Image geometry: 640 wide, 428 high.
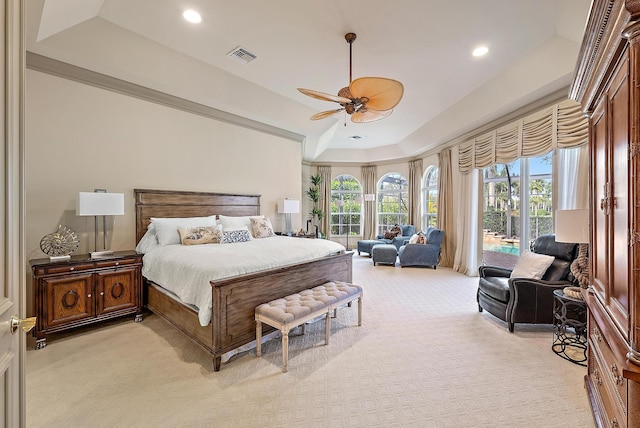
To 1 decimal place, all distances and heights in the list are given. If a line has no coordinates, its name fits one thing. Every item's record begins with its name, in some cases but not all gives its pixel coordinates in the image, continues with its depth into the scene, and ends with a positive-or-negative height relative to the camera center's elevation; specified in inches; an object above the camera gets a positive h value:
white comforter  98.3 -19.1
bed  95.3 -30.3
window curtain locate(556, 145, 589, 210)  141.3 +18.7
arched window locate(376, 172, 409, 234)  349.7 +15.8
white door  32.9 -0.4
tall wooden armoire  43.7 +2.9
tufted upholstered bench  95.3 -34.3
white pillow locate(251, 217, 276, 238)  187.5 -9.8
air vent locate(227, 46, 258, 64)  138.4 +79.2
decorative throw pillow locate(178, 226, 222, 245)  147.7 -11.5
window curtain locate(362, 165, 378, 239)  359.9 +13.3
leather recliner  120.3 -33.9
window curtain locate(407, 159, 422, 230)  314.2 +25.1
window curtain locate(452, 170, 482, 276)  225.1 -6.7
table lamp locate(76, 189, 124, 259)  122.6 +3.9
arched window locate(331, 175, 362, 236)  371.9 +8.5
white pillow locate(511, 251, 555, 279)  128.0 -23.9
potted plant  352.2 +17.5
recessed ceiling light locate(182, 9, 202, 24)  112.9 +79.7
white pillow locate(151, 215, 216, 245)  147.5 -7.0
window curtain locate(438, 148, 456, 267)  258.5 +5.1
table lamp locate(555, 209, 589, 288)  99.6 -7.0
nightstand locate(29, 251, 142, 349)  108.2 -32.0
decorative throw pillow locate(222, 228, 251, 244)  157.1 -12.5
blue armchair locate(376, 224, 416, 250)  291.9 -24.5
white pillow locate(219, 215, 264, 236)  177.0 -5.4
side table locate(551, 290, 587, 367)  103.8 -45.6
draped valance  140.3 +45.2
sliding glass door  180.9 +4.7
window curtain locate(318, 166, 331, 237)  362.3 +29.9
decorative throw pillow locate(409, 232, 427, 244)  259.1 -23.1
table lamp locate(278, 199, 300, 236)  227.9 +6.0
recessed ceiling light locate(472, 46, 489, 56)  132.1 +76.6
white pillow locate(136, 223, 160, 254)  143.8 -14.6
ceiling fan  106.6 +46.9
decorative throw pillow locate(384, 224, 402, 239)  312.0 -20.4
